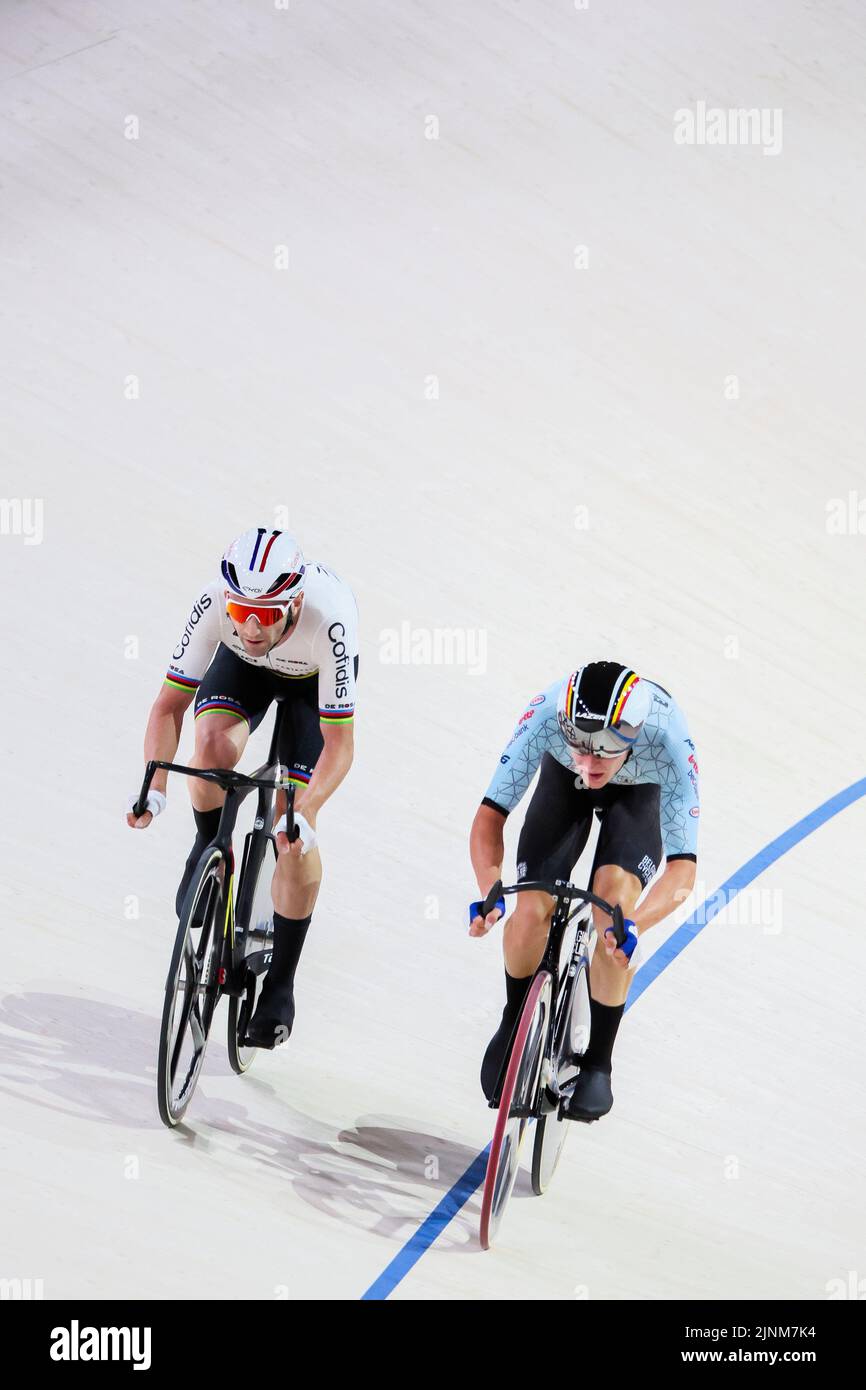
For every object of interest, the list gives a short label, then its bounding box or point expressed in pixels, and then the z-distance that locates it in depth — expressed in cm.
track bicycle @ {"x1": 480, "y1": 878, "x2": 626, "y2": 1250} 620
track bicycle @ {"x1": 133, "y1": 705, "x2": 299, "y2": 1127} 658
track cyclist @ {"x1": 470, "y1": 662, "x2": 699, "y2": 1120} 655
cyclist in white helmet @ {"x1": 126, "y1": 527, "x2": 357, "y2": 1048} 660
